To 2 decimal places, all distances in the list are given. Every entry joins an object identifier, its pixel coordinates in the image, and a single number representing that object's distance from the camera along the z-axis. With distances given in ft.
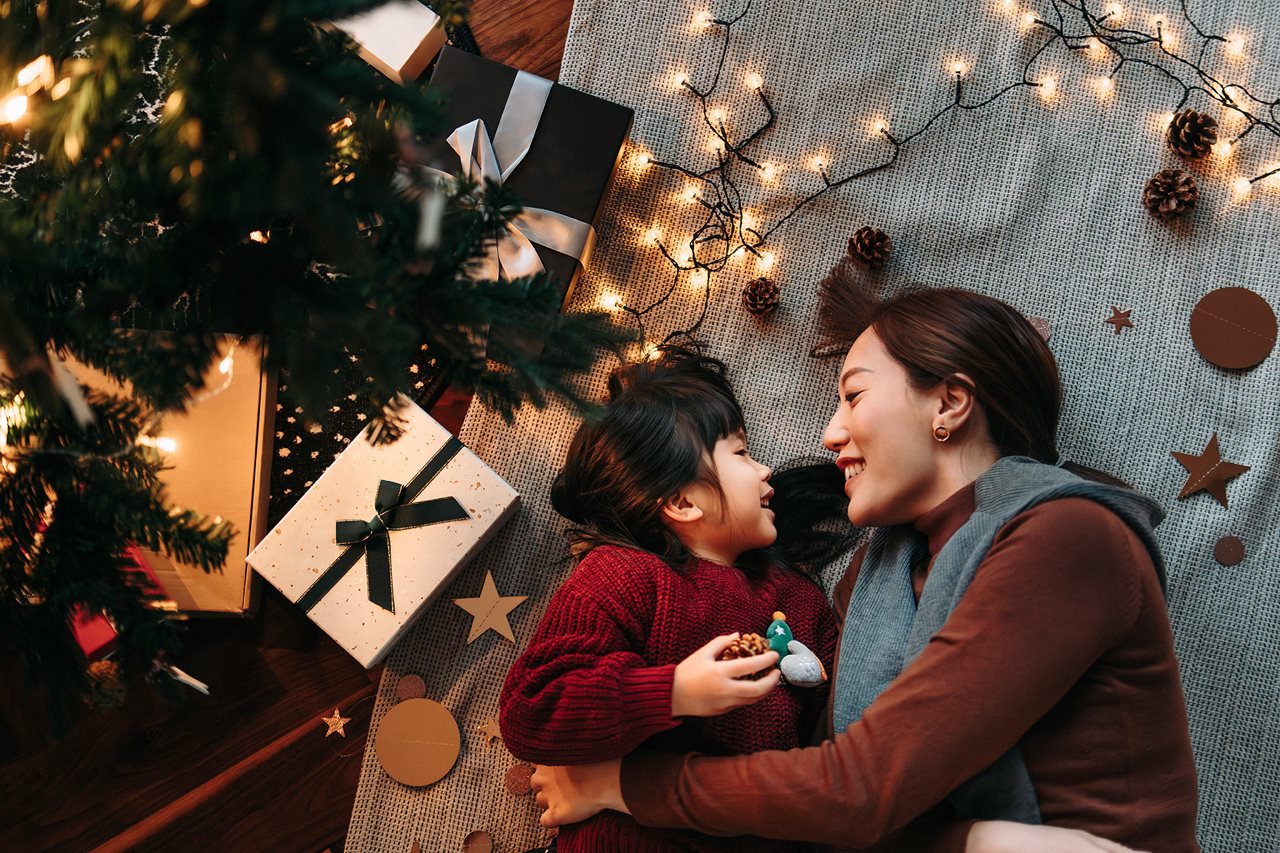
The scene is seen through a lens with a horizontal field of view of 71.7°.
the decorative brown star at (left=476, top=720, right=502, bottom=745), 4.58
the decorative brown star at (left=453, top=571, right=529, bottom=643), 4.66
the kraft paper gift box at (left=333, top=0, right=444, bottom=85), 4.67
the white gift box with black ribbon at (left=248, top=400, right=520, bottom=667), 4.35
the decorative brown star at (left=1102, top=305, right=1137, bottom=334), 4.63
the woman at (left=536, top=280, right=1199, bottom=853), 3.31
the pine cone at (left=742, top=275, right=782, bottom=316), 4.72
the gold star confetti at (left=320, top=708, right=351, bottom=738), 4.58
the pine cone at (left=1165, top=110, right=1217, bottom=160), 4.57
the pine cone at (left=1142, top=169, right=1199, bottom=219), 4.58
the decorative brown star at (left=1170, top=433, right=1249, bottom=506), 4.50
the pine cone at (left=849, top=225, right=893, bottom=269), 4.66
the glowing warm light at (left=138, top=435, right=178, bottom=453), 3.43
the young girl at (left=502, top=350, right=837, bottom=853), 3.69
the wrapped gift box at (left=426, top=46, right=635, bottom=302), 4.55
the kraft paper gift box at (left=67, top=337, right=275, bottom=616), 4.34
